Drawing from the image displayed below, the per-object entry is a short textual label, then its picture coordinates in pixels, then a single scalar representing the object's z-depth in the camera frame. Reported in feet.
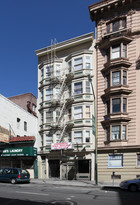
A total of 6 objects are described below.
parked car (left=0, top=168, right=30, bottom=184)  63.77
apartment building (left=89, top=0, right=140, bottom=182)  69.42
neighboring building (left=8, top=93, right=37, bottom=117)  140.23
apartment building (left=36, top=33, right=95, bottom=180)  77.05
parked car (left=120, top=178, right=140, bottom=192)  48.92
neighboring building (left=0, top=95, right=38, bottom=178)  84.48
